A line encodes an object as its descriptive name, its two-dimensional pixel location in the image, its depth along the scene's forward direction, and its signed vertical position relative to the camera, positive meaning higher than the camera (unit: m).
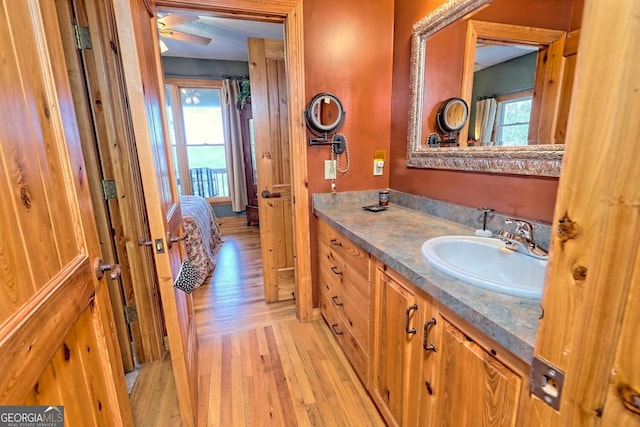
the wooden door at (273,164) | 2.24 -0.08
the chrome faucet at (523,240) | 1.09 -0.35
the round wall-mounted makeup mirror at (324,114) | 1.94 +0.25
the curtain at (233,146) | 4.75 +0.13
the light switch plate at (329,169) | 2.09 -0.12
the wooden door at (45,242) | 0.55 -0.19
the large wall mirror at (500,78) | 1.10 +0.32
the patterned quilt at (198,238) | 2.99 -0.88
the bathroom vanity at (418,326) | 0.73 -0.59
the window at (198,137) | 4.72 +0.30
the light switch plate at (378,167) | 2.21 -0.12
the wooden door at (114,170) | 1.47 -0.07
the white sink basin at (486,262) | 0.86 -0.42
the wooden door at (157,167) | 1.03 -0.05
